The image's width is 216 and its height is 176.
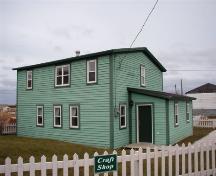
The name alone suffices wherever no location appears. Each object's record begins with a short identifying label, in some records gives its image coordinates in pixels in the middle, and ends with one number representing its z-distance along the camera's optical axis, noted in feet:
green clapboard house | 65.16
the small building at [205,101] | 198.77
